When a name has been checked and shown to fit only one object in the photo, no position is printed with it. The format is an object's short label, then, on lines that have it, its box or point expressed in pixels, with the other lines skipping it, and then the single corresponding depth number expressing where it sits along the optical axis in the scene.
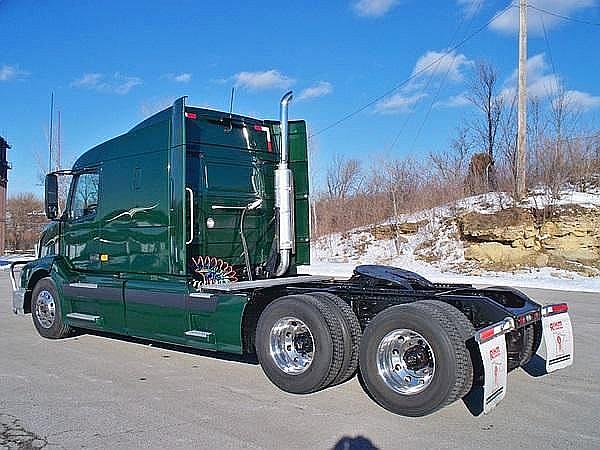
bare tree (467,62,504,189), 32.41
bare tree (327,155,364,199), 38.16
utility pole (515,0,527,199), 23.09
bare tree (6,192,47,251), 47.23
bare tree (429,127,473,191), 28.99
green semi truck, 5.61
